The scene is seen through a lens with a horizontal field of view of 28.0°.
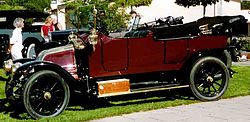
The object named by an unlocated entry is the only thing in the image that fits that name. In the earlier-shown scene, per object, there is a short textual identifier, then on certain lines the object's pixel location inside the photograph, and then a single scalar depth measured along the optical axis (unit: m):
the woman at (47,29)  14.31
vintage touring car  7.79
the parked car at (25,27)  17.28
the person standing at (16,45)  11.43
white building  30.94
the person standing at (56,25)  15.52
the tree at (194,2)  25.21
